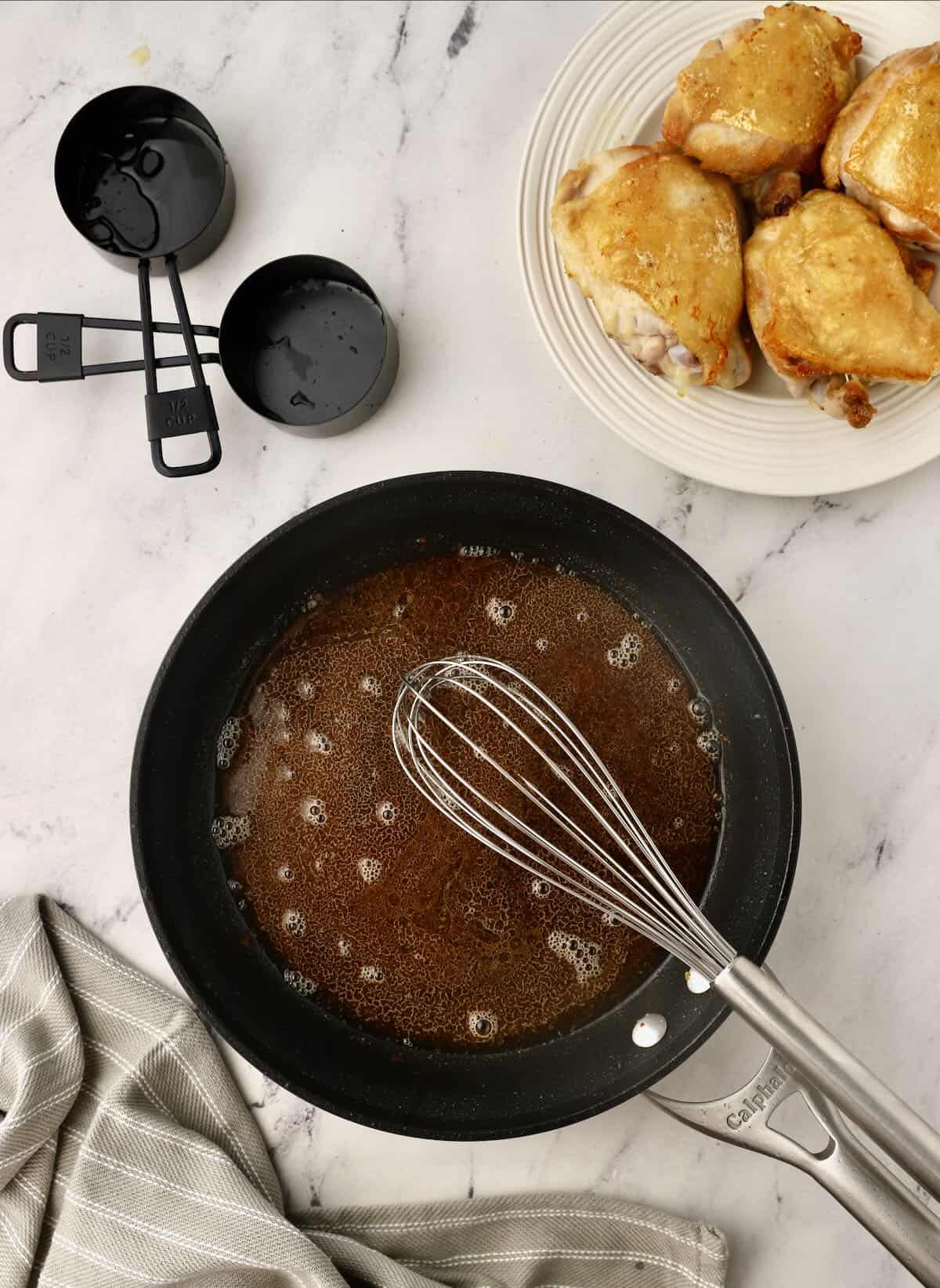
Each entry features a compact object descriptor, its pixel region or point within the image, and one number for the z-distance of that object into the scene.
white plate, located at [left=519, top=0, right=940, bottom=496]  0.88
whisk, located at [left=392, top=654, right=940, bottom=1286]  0.63
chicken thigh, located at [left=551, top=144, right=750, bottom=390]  0.83
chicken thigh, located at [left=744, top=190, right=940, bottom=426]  0.82
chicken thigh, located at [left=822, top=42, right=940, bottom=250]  0.80
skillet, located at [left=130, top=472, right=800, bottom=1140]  0.82
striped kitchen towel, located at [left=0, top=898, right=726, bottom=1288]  0.90
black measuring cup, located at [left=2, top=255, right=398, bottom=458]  0.94
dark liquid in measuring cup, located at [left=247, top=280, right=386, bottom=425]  0.94
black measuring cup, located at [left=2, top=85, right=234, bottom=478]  0.94
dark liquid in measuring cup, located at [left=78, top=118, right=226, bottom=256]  0.96
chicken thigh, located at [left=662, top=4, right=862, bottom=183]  0.83
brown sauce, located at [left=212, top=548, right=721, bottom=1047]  0.89
